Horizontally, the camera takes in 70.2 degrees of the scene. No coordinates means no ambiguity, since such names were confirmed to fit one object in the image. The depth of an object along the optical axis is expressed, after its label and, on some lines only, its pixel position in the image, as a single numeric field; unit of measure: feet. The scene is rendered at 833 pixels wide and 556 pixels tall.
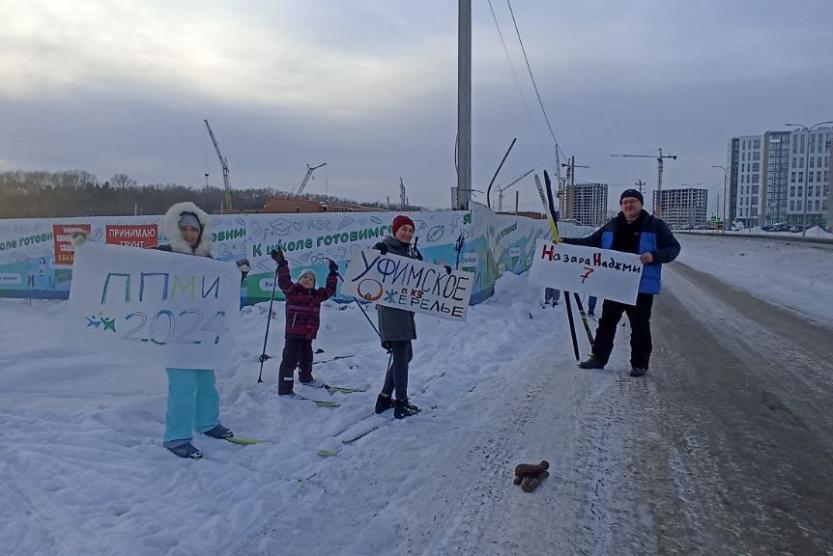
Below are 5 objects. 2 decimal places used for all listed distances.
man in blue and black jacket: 21.49
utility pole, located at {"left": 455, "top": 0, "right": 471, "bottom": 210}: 40.57
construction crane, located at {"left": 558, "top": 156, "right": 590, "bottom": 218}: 170.30
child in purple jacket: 20.03
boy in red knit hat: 17.10
